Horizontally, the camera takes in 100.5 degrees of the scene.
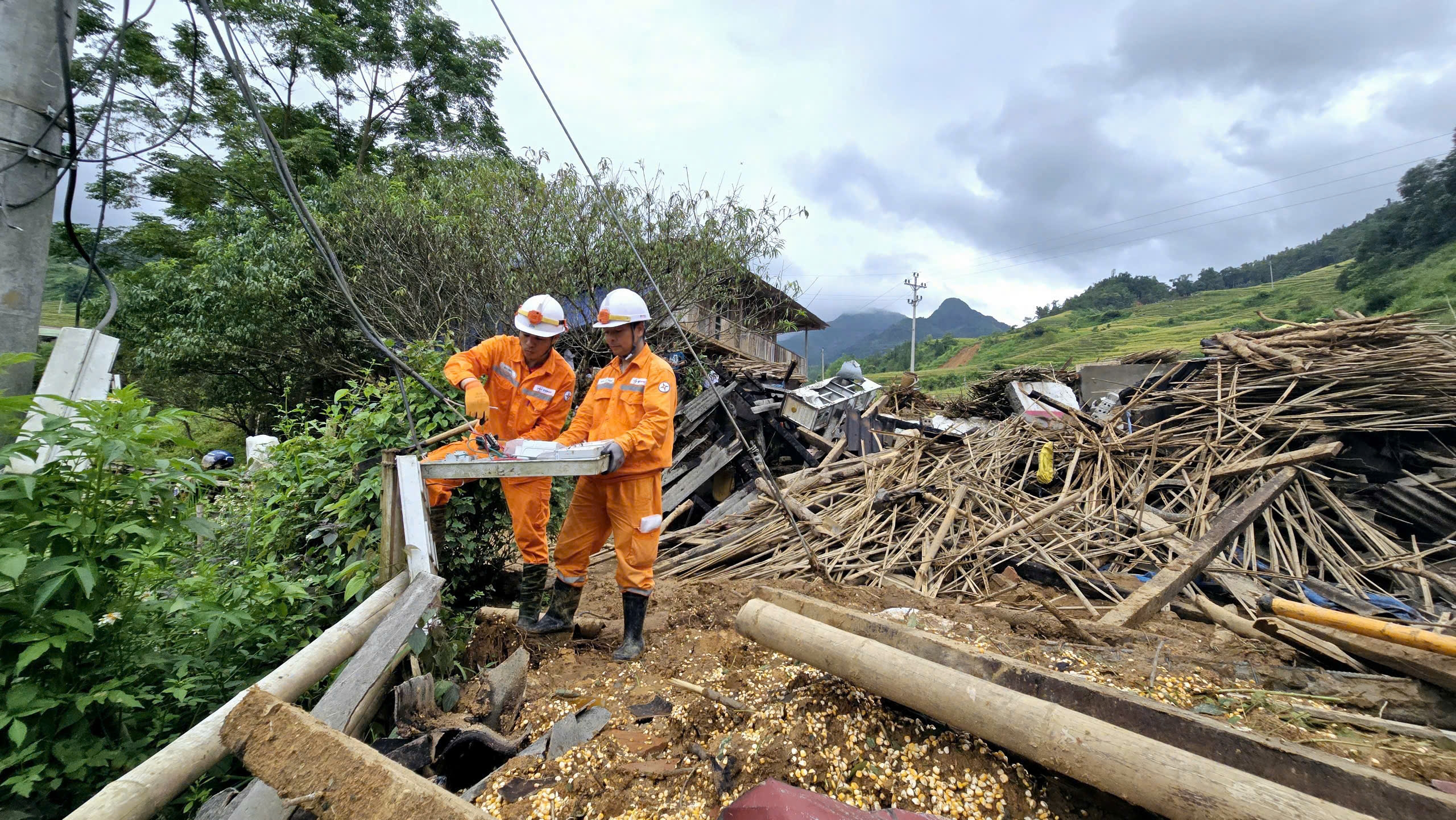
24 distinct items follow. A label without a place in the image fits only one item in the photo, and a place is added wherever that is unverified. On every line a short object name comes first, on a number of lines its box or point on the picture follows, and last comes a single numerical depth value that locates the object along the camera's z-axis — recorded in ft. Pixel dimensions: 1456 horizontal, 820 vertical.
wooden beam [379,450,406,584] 9.36
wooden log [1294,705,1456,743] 6.92
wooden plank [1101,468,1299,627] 12.03
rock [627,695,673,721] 8.94
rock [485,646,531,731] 8.91
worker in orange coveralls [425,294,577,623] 13.02
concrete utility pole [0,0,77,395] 9.74
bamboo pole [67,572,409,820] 5.04
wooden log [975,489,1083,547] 17.61
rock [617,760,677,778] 7.16
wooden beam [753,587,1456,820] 5.15
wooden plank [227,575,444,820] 5.92
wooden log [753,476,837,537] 19.81
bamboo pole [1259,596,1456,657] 7.98
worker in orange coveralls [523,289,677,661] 11.71
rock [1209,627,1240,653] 10.48
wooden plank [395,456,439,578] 9.16
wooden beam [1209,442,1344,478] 18.33
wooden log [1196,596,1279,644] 10.38
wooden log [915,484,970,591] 16.98
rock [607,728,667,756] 7.86
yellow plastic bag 21.82
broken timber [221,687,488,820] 5.03
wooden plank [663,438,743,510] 24.68
